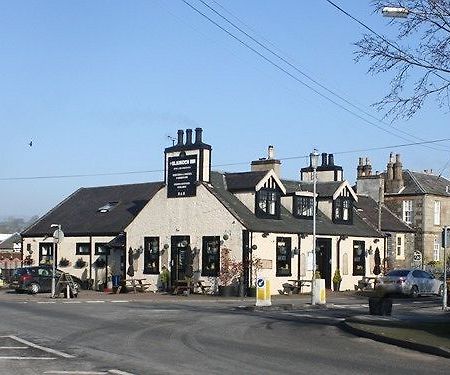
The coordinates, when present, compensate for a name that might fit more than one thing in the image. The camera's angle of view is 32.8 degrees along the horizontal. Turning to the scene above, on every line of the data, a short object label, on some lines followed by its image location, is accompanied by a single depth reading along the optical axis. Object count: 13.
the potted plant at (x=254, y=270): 38.06
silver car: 38.25
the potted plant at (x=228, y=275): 38.12
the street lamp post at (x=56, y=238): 35.66
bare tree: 18.50
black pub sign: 41.00
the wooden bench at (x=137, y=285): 41.20
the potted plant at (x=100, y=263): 45.69
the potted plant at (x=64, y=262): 47.66
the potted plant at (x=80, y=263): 46.66
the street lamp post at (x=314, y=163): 32.69
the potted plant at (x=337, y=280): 42.88
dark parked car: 39.94
